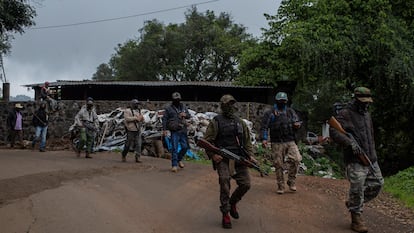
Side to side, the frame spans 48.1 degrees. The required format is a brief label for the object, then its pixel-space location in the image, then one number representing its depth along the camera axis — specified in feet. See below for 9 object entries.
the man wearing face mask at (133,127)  42.47
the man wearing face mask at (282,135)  29.09
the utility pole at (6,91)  74.49
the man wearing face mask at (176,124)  36.78
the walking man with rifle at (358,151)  20.97
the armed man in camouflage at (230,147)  21.16
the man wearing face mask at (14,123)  60.44
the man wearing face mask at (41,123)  52.95
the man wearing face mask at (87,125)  45.65
